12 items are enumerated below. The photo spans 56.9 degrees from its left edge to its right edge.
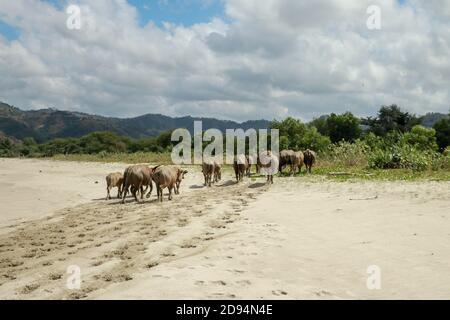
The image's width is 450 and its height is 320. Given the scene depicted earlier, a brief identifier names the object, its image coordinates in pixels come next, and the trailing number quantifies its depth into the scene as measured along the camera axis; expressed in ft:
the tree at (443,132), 176.35
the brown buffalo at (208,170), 69.56
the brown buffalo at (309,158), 79.36
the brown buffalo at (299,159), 77.19
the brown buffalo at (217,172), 71.91
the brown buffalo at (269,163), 67.32
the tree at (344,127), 198.39
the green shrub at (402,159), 74.74
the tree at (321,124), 208.74
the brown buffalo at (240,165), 70.88
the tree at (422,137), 136.72
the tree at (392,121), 192.75
